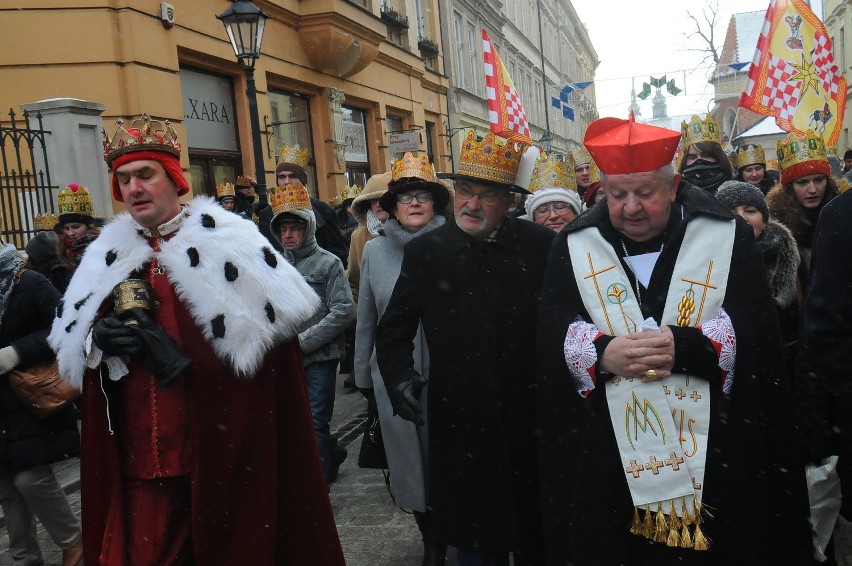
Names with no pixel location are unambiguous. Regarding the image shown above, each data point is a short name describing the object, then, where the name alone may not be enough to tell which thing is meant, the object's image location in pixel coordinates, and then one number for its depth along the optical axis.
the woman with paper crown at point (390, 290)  4.16
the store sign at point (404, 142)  14.71
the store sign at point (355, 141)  17.69
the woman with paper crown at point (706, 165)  5.95
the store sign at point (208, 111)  12.05
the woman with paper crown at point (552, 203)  5.25
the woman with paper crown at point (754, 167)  8.07
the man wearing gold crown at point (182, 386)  3.02
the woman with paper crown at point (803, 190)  5.19
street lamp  8.94
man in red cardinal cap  2.63
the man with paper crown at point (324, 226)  7.61
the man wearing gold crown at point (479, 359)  3.41
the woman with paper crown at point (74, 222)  6.69
